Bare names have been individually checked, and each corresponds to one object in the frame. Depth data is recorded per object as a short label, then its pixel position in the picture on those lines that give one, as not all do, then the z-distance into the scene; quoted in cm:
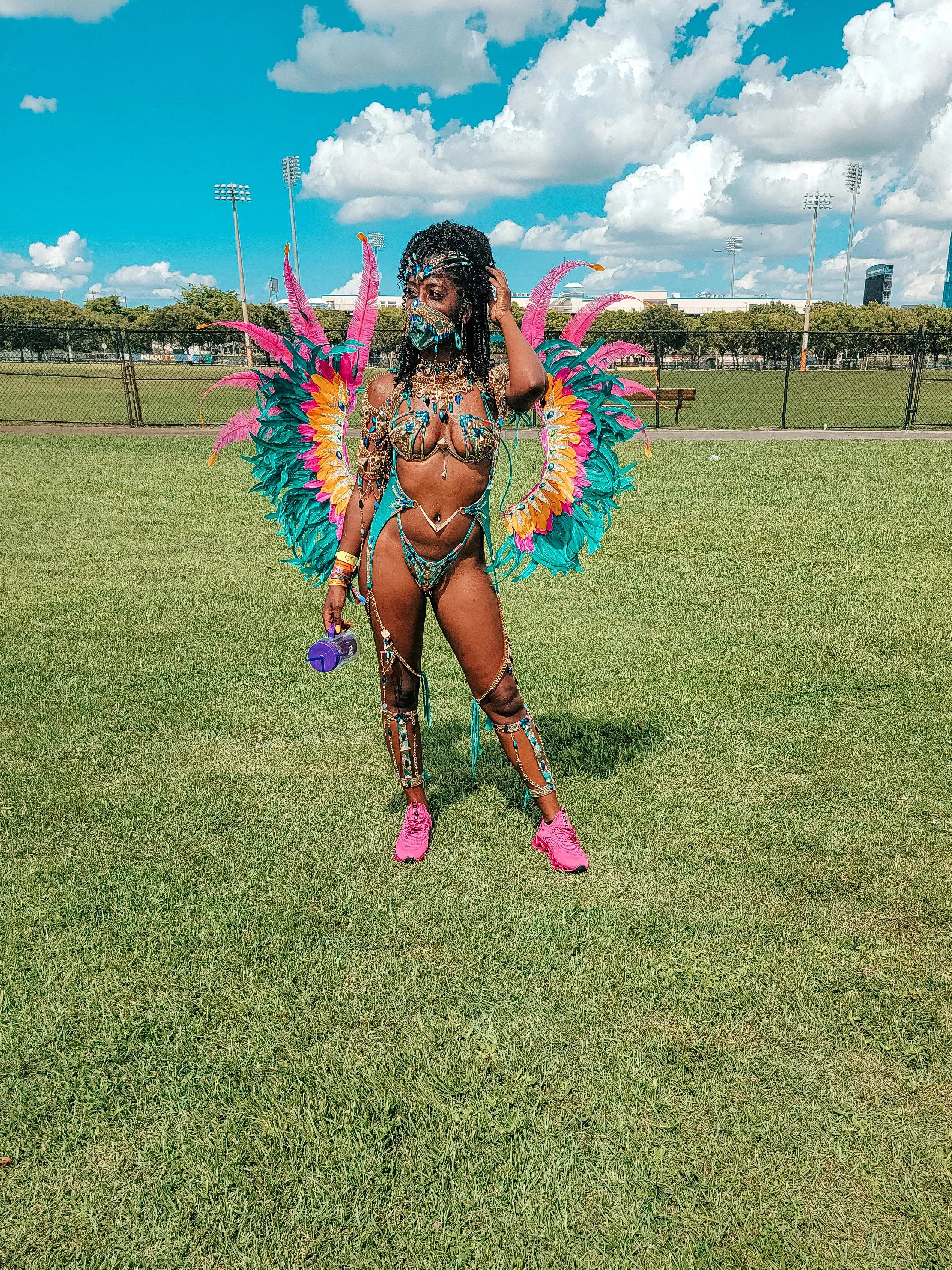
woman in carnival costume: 320
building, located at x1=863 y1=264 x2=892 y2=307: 19562
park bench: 1994
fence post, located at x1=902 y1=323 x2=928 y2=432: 1933
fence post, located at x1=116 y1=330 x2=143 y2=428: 1891
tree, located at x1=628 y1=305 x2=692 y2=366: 2169
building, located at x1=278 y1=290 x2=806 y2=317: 14725
